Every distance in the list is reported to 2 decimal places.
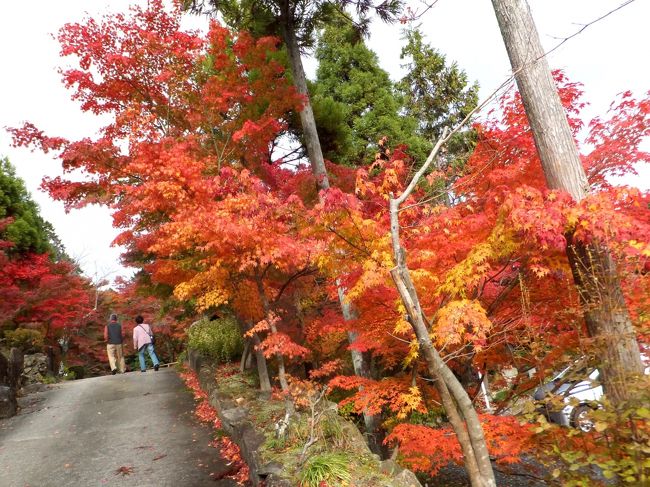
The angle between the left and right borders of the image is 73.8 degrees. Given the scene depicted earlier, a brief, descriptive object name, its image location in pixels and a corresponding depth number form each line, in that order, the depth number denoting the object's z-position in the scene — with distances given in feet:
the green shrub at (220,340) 38.58
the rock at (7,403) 30.86
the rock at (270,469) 15.91
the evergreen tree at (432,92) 60.03
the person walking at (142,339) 45.68
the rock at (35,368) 43.86
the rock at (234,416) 23.02
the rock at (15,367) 35.57
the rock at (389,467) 15.34
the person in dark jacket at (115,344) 46.50
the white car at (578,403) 9.86
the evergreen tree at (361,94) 52.26
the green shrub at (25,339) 44.73
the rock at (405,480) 14.20
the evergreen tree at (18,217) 57.47
